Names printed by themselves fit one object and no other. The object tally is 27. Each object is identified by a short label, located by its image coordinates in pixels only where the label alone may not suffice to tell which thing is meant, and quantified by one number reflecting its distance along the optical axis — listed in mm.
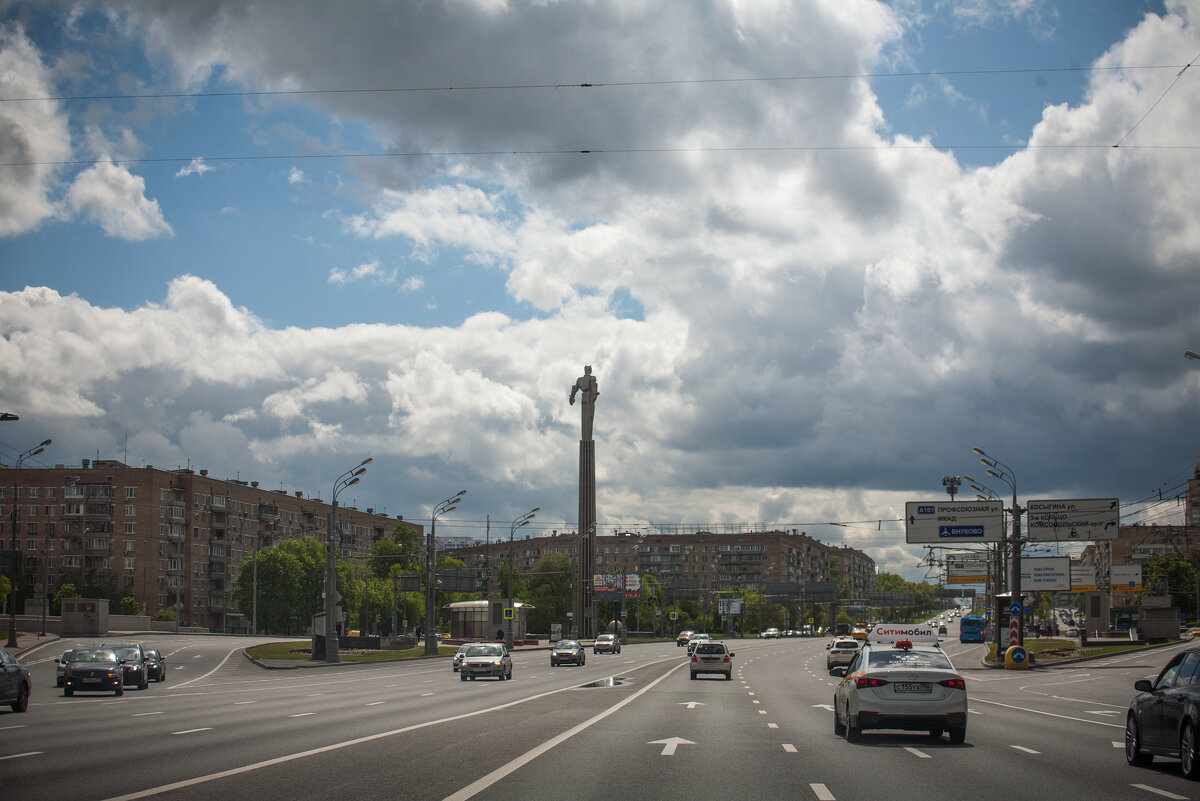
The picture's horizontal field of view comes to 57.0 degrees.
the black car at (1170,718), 12219
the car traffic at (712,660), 42875
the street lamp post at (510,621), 82625
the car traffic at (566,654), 56531
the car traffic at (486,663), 42031
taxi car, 16266
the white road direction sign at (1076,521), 61500
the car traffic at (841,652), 49969
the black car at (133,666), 35375
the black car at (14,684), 21828
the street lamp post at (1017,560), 55125
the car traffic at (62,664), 32250
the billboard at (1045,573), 89188
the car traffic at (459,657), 44300
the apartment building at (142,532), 122312
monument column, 109562
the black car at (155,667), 40097
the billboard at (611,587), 119188
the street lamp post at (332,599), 53250
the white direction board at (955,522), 60531
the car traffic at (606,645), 80750
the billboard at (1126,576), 124150
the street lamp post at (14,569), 54969
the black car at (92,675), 31812
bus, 104125
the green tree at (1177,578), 118375
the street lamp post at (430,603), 69188
